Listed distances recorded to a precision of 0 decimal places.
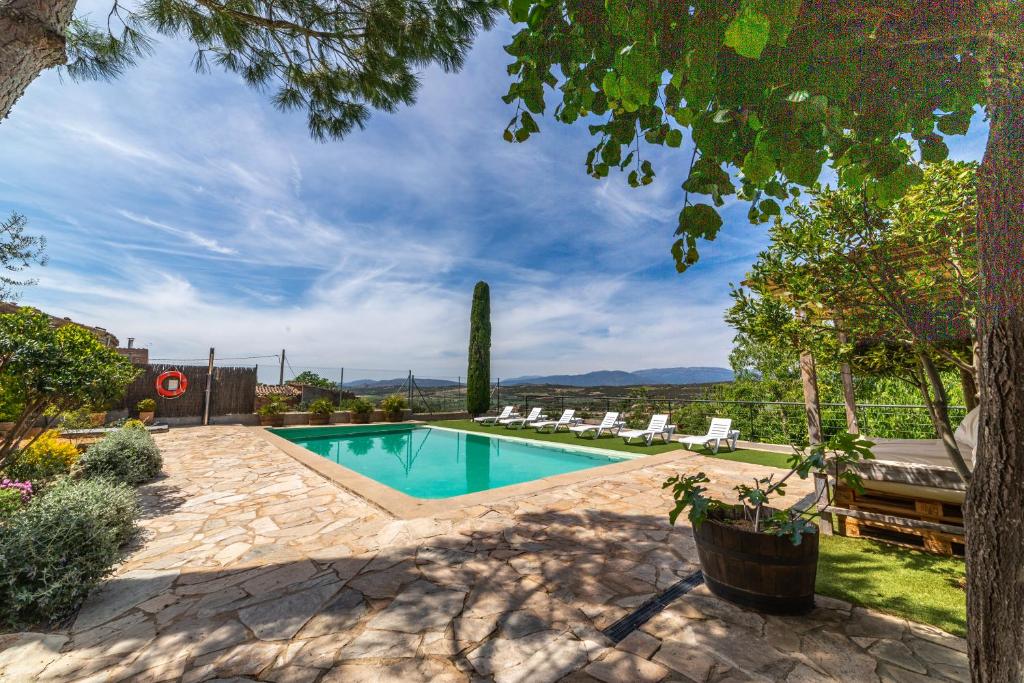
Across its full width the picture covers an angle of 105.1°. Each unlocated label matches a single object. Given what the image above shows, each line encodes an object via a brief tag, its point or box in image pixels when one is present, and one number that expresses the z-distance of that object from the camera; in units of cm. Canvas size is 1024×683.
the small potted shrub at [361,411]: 1411
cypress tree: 1592
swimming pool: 786
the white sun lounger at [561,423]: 1202
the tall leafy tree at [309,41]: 390
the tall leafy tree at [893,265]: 243
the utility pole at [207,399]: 1251
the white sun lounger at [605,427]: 1074
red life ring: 1209
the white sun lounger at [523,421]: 1304
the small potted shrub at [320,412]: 1329
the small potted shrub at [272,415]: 1280
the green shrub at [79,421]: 788
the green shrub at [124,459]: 521
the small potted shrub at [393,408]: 1471
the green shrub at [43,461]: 464
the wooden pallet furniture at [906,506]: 309
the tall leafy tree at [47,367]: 374
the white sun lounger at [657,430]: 986
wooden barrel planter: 238
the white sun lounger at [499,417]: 1407
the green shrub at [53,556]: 239
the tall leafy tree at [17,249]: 717
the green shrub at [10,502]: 340
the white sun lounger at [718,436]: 848
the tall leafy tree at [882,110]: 101
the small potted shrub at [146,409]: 1166
